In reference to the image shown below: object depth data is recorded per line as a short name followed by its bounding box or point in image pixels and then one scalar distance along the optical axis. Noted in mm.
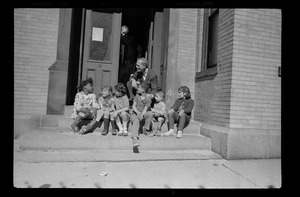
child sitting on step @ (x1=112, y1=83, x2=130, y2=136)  4262
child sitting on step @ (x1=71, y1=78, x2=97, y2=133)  4285
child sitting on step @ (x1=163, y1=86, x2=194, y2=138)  4445
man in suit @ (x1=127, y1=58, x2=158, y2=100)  5105
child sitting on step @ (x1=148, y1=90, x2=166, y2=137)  4488
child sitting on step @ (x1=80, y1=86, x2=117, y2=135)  4184
